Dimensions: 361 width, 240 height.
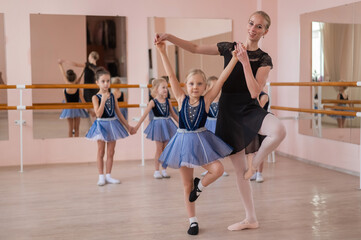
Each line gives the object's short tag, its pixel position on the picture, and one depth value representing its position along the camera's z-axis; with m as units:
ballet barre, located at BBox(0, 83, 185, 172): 4.69
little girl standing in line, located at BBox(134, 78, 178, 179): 4.38
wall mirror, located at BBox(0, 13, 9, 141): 4.95
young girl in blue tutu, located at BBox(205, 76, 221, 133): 4.40
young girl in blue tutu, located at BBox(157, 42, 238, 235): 2.52
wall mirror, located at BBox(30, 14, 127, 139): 5.06
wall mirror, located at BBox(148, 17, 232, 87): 5.41
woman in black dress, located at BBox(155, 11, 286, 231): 2.39
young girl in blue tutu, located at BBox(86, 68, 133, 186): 4.04
